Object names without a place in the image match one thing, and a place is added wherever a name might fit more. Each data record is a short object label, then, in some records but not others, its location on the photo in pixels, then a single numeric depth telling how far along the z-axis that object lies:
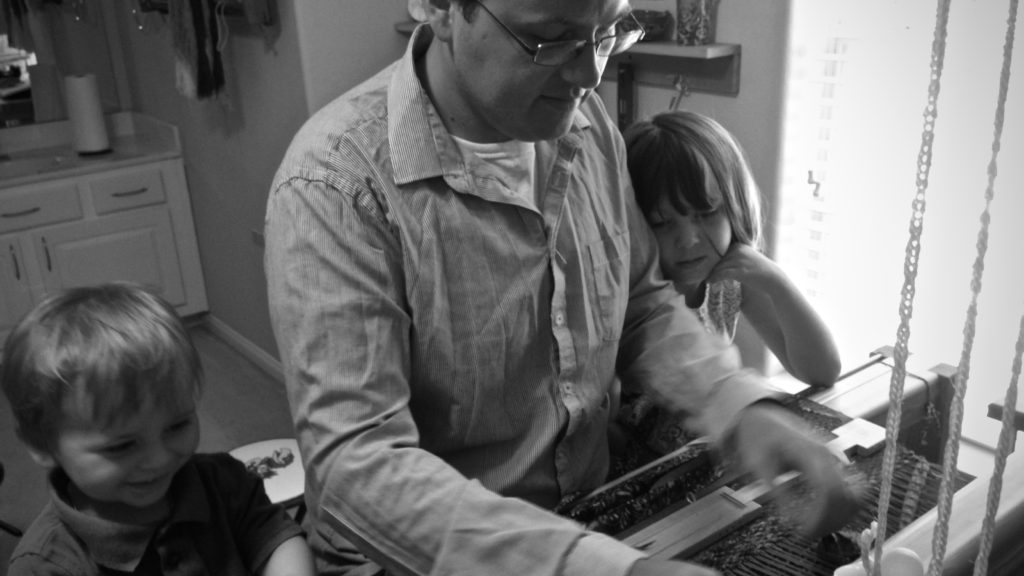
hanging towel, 2.96
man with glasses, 0.85
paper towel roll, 3.73
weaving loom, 0.93
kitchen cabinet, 3.51
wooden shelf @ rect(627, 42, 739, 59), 2.11
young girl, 1.49
